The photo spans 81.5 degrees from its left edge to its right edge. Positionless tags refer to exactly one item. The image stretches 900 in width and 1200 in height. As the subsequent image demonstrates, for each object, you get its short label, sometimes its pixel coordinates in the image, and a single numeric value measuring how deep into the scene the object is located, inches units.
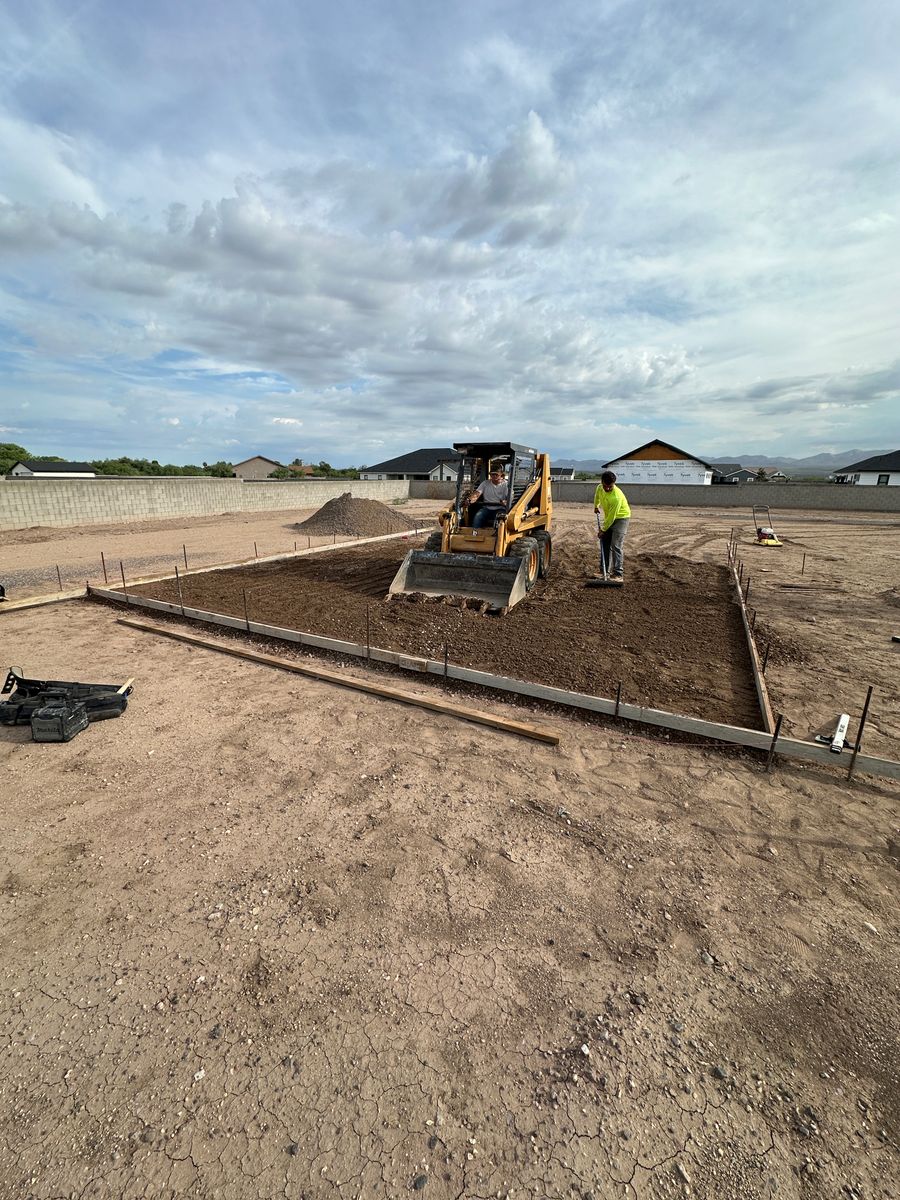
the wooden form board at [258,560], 370.0
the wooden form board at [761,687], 166.7
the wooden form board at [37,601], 290.2
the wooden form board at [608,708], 144.6
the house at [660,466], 1537.9
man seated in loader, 334.3
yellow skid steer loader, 297.6
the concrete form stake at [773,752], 144.5
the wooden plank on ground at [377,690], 165.4
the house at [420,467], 2121.1
